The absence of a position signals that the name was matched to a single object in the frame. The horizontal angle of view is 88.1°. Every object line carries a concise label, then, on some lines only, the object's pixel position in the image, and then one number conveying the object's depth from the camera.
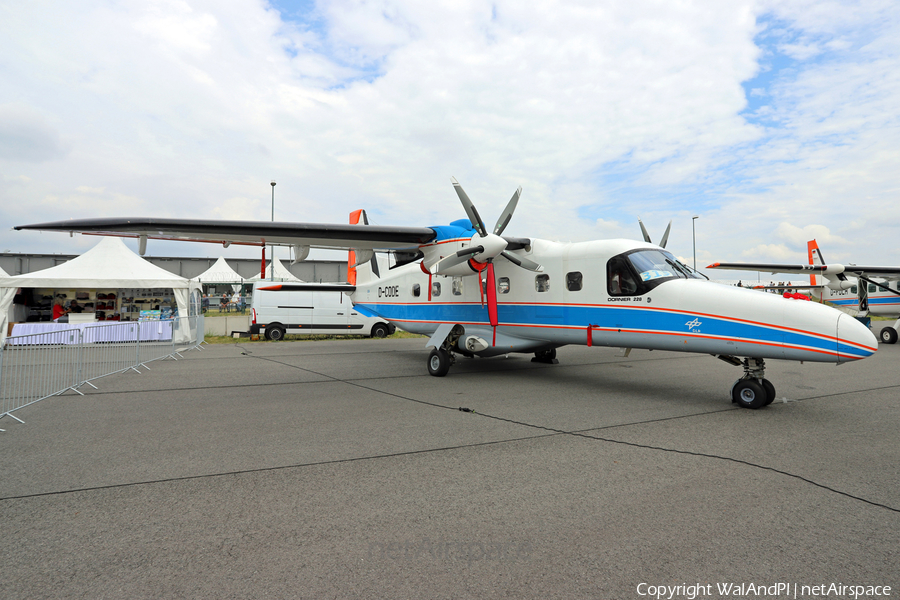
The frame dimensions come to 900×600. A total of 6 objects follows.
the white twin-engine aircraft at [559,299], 6.65
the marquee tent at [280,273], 39.59
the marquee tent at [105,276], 18.55
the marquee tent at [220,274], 40.06
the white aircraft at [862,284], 19.28
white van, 21.11
